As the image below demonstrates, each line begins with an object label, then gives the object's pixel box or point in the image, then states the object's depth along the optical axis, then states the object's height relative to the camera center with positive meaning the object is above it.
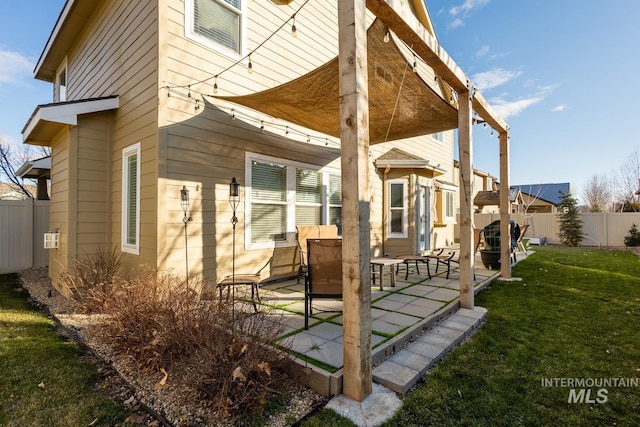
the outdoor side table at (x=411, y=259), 5.91 -0.79
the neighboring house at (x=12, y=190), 19.53 +2.33
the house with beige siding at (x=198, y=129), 4.27 +1.57
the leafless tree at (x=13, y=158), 18.63 +4.15
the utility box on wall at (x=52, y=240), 5.79 -0.31
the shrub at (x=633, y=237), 12.70 -0.93
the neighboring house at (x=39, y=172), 8.08 +1.50
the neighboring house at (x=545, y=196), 28.70 +2.04
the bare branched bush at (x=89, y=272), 4.49 -0.74
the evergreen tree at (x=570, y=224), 13.83 -0.38
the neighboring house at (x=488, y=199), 17.75 +1.07
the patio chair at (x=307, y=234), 5.82 -0.28
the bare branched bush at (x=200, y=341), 2.17 -0.98
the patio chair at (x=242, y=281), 4.01 -0.81
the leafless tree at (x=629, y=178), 21.08 +2.64
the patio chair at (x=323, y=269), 3.40 -0.56
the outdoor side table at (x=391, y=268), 5.15 -0.86
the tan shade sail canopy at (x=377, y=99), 3.51 +1.71
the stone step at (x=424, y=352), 2.48 -1.29
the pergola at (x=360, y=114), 2.19 +1.07
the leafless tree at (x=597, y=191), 30.47 +2.52
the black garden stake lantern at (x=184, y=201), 4.27 +0.29
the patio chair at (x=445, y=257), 6.14 -0.80
